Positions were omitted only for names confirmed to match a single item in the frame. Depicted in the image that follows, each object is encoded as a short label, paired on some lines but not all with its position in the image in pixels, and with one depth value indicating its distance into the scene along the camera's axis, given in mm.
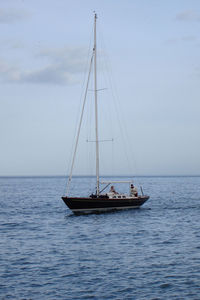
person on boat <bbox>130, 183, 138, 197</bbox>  48344
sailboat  42812
